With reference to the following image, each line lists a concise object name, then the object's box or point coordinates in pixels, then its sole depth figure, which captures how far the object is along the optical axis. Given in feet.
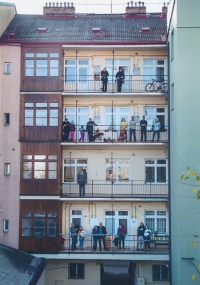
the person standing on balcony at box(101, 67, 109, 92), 63.93
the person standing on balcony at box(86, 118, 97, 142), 63.62
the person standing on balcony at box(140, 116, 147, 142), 63.52
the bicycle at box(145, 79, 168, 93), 64.59
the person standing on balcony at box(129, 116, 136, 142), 63.93
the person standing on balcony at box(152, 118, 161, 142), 63.41
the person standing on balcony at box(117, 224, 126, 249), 61.41
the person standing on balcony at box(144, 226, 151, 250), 61.34
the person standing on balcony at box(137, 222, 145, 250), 61.52
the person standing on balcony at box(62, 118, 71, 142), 62.90
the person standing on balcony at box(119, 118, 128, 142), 64.69
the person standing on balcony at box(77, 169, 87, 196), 63.17
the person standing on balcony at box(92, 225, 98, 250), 61.26
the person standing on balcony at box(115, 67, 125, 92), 64.13
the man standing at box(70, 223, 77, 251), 61.30
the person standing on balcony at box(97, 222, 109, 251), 61.26
